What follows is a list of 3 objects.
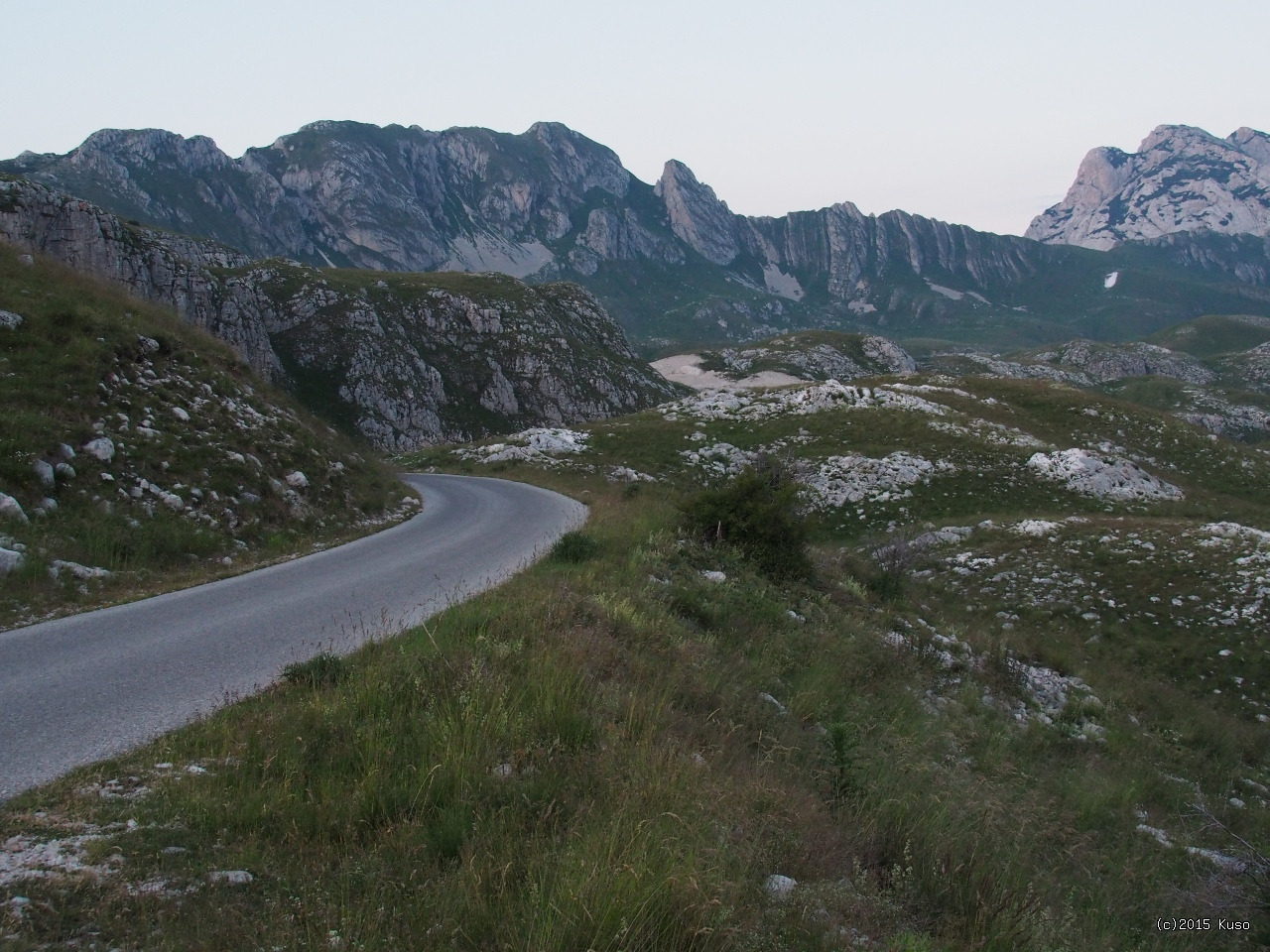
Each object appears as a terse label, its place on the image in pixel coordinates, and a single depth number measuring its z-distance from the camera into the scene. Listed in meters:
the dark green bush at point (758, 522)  16.30
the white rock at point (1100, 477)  35.66
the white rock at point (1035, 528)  27.51
